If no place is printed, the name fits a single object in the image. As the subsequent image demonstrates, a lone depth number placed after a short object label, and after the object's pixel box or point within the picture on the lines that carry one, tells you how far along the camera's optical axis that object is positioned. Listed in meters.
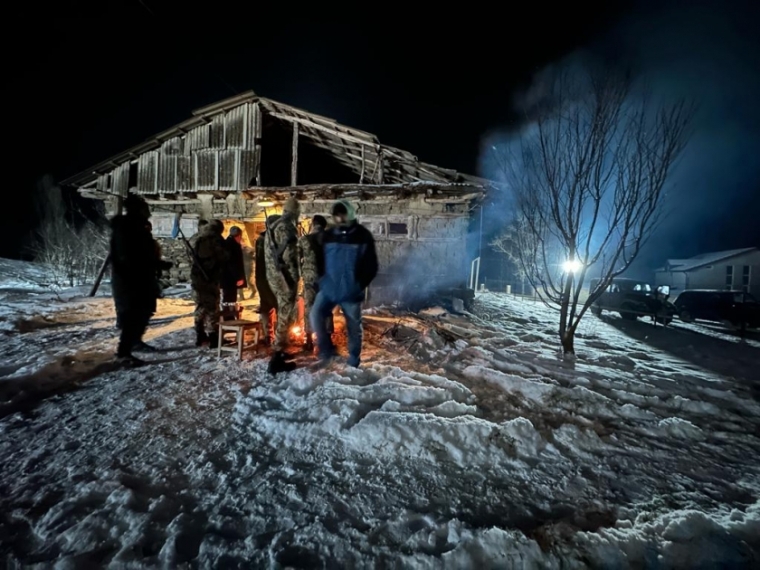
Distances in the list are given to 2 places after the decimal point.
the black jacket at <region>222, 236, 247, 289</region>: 5.60
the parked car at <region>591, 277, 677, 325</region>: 13.20
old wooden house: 10.38
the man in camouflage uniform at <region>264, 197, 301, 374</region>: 4.53
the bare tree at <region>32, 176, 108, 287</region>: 20.09
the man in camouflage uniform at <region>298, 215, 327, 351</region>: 4.35
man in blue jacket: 3.89
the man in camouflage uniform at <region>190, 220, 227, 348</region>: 5.25
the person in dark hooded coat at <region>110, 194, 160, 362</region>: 4.33
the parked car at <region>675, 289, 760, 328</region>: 12.10
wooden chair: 4.50
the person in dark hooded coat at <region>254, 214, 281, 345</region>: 4.84
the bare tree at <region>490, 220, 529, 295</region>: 26.67
